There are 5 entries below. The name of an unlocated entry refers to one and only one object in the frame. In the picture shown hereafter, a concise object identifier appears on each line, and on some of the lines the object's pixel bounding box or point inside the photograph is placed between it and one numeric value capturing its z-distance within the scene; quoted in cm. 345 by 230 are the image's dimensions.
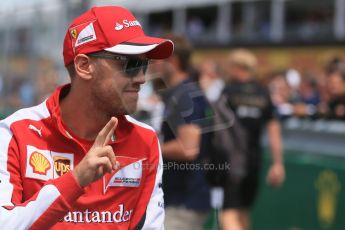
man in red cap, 506
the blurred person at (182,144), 902
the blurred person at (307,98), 1860
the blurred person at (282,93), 1934
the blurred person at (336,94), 1521
